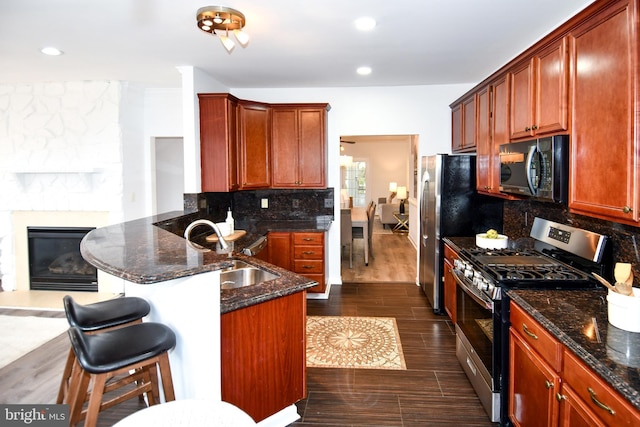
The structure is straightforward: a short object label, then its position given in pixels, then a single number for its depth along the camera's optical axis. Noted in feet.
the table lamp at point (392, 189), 37.51
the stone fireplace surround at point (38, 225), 15.87
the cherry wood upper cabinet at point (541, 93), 7.34
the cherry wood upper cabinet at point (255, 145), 14.61
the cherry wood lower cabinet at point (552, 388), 4.37
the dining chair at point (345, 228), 19.42
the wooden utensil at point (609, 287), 5.45
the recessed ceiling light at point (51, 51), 11.12
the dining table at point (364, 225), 20.65
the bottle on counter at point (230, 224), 11.82
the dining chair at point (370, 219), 22.57
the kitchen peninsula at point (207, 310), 5.49
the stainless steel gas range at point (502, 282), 7.19
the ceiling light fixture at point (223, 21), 8.04
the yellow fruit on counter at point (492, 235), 10.76
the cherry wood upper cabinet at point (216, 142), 13.42
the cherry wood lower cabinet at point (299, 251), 14.47
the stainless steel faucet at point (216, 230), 7.03
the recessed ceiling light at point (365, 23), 9.07
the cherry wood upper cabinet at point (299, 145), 15.66
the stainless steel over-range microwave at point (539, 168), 7.22
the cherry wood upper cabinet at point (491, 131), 10.28
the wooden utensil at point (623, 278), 5.37
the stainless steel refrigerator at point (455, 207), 12.82
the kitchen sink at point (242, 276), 8.71
